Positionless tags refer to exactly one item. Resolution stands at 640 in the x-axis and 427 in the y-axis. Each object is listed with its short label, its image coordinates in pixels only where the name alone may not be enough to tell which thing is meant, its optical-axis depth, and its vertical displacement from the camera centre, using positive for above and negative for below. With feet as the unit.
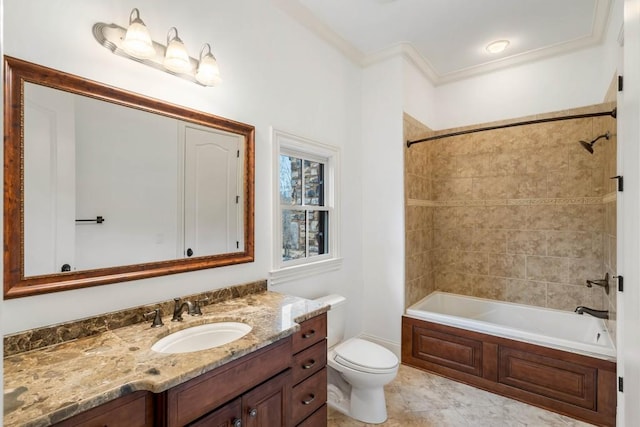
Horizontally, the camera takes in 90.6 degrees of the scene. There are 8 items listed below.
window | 7.32 +0.19
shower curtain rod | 7.02 +2.34
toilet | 6.57 -3.40
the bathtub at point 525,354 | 6.85 -3.47
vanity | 3.07 -1.75
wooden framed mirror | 3.94 +0.47
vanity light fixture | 4.54 +2.54
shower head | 7.85 +1.76
